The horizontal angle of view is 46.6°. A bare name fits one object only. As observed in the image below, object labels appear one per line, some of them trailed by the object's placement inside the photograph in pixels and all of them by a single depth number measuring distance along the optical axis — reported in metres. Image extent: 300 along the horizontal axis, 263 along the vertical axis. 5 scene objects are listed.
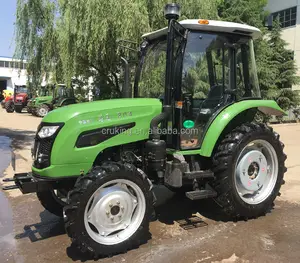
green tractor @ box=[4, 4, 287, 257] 3.60
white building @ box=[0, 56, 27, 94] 52.21
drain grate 4.41
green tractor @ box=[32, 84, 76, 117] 21.36
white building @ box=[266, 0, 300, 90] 21.34
